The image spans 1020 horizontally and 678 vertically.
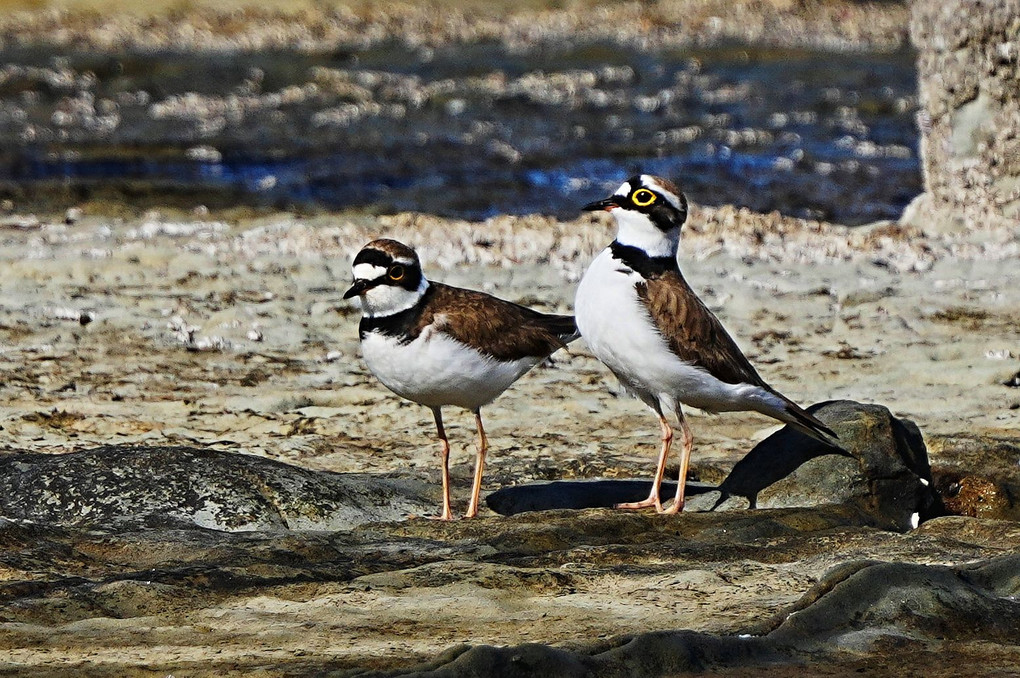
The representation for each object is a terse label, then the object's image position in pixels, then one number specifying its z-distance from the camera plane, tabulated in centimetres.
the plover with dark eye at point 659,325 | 1216
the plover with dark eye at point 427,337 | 1216
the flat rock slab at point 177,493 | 1162
